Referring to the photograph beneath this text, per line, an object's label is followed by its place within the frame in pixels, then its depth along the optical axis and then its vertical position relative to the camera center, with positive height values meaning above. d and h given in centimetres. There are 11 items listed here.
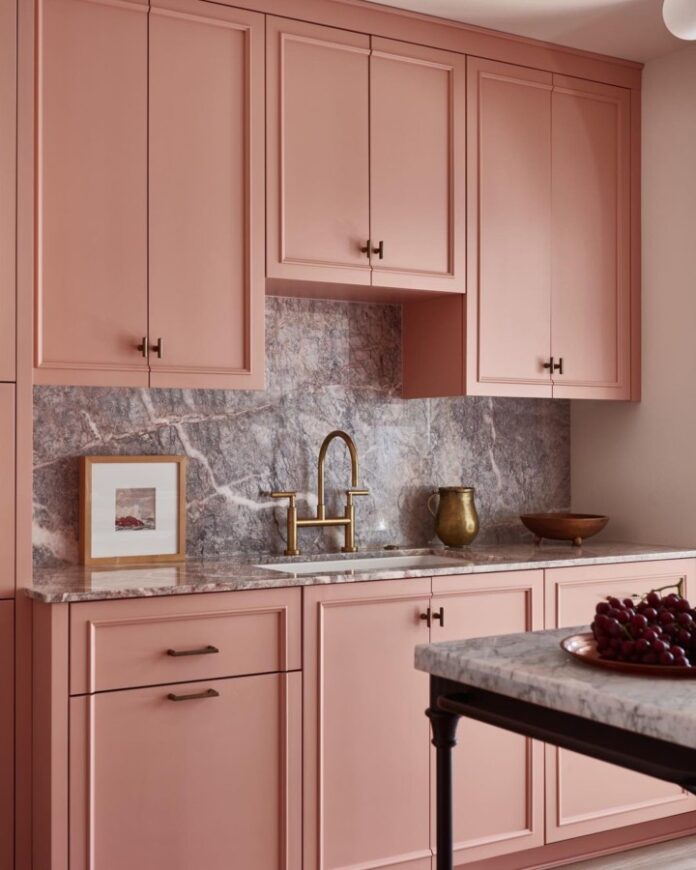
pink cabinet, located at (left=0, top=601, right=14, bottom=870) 271 -76
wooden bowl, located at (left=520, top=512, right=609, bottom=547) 372 -28
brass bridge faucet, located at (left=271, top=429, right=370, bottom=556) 346 -24
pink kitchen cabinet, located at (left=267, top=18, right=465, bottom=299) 320 +84
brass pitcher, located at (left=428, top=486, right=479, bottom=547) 369 -25
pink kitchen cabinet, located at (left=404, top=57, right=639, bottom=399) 354 +62
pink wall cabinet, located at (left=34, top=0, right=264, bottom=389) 289 +67
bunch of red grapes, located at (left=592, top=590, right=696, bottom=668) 174 -30
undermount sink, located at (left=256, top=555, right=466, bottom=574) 344 -40
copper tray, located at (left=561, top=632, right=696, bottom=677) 170 -35
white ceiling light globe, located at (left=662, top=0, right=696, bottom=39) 188 +73
